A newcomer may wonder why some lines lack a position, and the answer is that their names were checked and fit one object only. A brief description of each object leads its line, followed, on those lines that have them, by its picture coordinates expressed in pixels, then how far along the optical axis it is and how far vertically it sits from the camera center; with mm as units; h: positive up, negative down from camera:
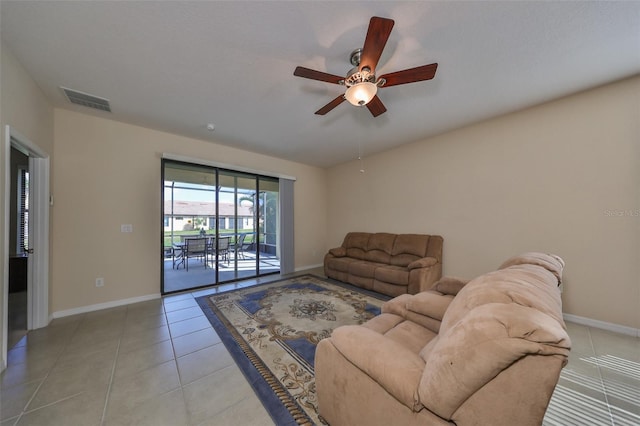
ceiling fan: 1666 +1152
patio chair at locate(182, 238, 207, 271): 5129 -755
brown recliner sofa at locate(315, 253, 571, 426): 656 -560
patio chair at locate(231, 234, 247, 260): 4879 -714
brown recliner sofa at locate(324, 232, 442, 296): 3479 -883
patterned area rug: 1576 -1277
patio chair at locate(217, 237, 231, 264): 5023 -743
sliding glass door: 4223 -178
